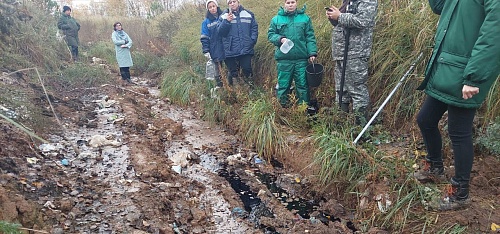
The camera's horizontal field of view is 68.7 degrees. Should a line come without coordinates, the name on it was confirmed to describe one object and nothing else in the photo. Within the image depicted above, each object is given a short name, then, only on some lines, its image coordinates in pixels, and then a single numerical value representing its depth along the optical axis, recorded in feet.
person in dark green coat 6.34
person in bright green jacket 14.08
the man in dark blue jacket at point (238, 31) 17.70
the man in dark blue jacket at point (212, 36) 19.02
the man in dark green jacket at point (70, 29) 32.50
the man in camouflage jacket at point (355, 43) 11.62
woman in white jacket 26.91
